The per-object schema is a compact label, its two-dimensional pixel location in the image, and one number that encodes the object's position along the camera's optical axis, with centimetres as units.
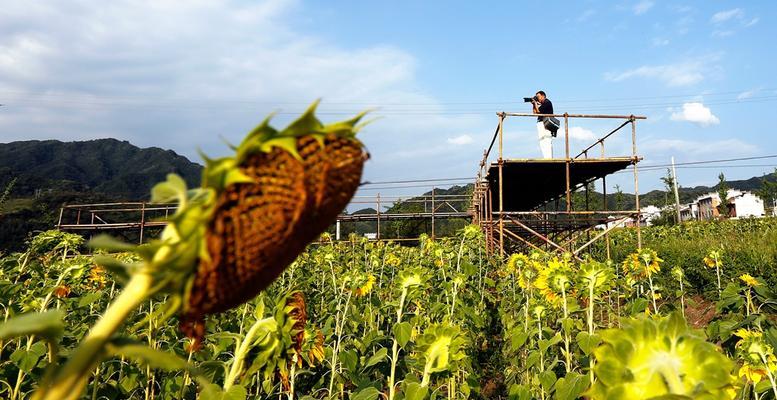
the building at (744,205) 6531
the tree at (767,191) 4320
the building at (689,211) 8338
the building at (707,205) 7319
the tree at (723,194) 4119
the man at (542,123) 1220
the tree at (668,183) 4671
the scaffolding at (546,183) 1159
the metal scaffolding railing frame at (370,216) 2116
